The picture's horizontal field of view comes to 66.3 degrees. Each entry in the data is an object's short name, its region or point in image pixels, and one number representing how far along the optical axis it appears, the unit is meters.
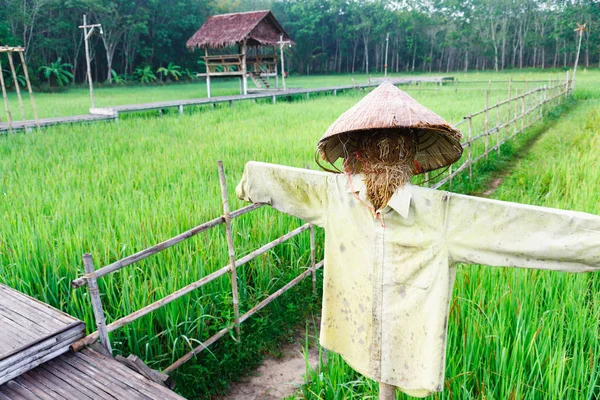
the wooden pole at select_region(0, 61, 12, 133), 8.19
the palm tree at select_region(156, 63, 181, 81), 28.34
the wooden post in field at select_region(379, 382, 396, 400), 1.60
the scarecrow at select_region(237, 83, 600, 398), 1.25
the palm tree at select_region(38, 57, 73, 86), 23.25
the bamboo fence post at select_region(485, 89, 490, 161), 6.84
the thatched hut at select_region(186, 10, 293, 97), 16.69
